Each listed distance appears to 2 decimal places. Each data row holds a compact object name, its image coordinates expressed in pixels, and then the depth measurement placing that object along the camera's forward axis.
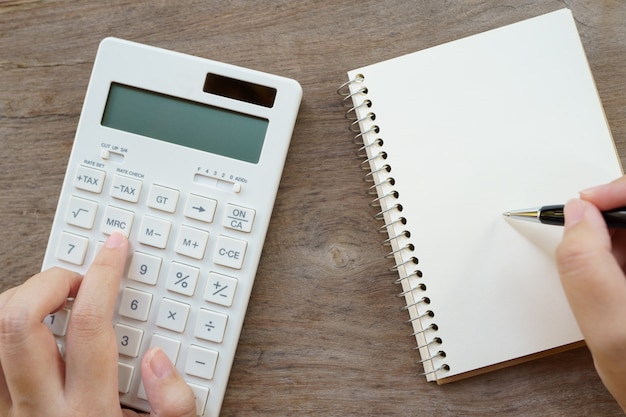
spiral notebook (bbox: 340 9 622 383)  0.56
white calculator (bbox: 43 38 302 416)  0.55
